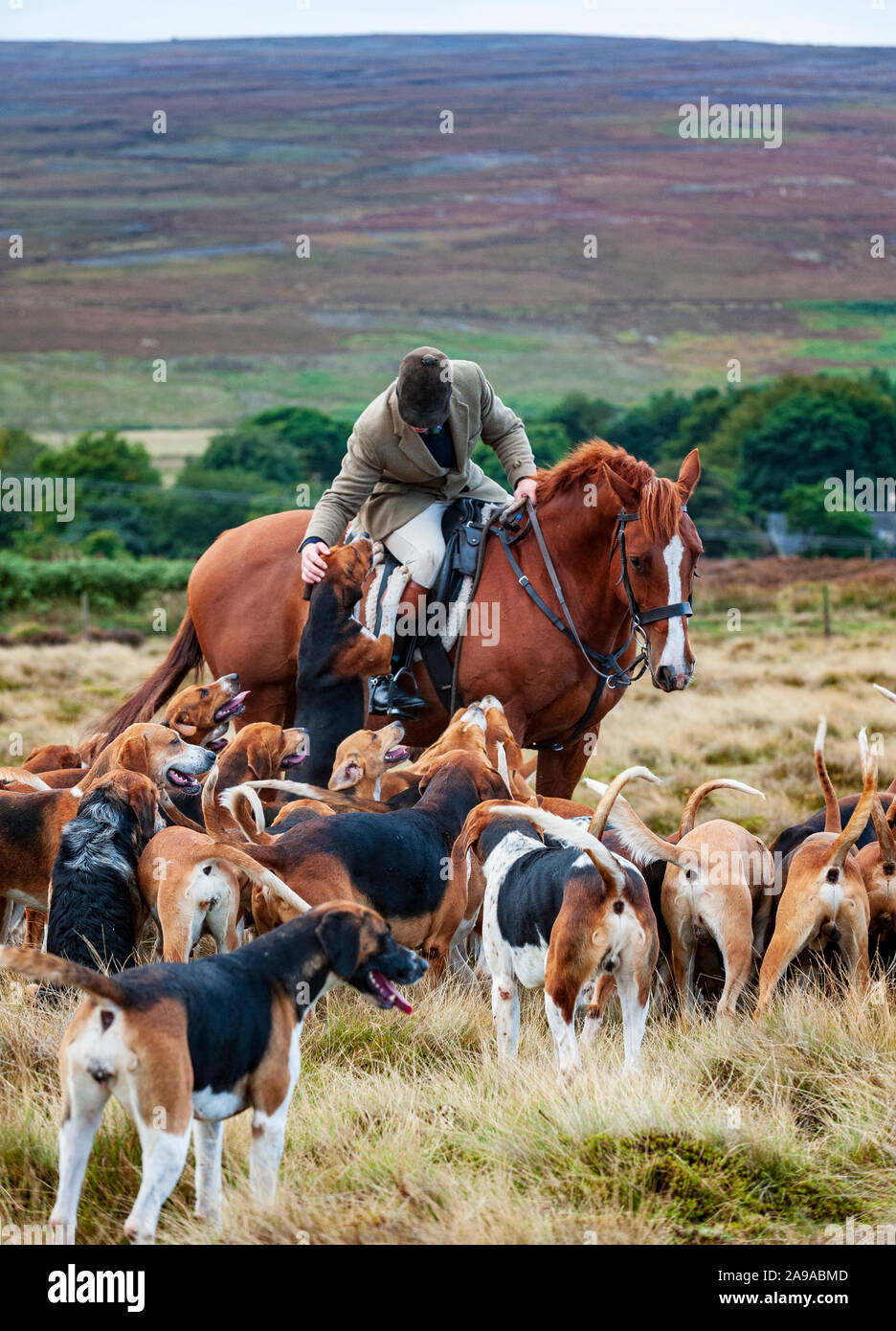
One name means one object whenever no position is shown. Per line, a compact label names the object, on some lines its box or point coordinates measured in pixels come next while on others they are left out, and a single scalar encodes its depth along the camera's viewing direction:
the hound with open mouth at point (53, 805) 13.37
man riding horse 16.77
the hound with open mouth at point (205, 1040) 7.61
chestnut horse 15.21
